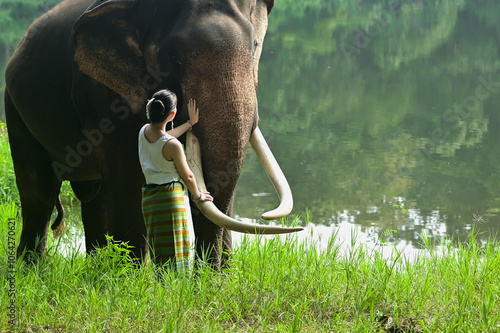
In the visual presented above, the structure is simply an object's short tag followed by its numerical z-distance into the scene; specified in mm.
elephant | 3830
